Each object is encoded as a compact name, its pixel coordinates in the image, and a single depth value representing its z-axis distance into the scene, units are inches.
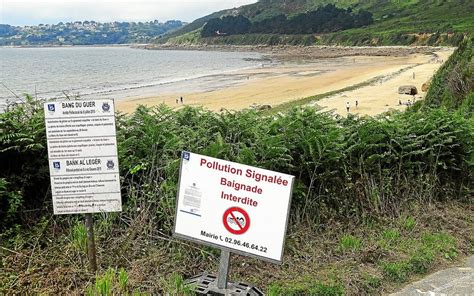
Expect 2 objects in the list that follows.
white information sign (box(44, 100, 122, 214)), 172.1
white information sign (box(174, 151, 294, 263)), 156.7
